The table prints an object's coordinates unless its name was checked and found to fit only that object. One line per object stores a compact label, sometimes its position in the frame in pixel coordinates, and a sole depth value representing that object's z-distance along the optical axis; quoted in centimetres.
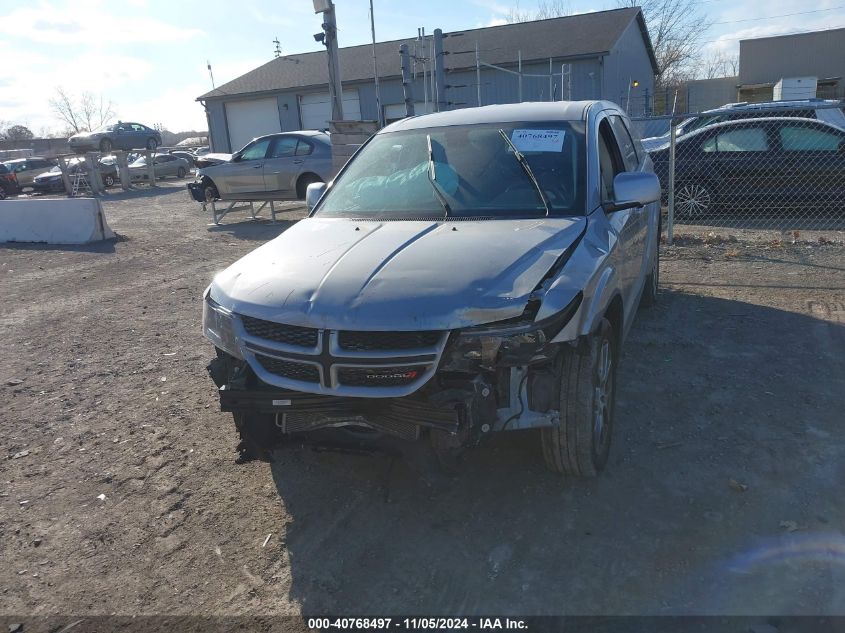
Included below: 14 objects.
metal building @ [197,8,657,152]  2692
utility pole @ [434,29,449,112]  1146
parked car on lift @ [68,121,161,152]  3469
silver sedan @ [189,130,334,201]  1379
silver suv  282
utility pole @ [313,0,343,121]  1066
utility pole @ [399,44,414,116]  1148
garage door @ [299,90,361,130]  3159
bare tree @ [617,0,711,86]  4409
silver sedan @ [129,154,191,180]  2845
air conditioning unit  3392
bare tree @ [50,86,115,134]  7881
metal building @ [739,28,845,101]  3916
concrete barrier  1272
